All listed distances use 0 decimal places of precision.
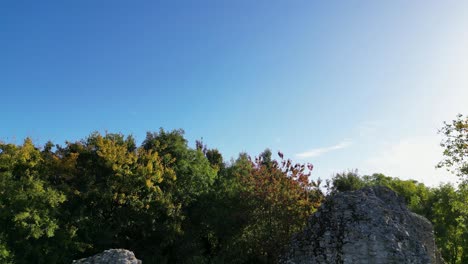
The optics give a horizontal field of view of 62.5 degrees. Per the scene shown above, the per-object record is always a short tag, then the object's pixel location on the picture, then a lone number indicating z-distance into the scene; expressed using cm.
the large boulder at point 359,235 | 1232
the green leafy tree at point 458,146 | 2623
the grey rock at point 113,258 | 1137
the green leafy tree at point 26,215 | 1753
